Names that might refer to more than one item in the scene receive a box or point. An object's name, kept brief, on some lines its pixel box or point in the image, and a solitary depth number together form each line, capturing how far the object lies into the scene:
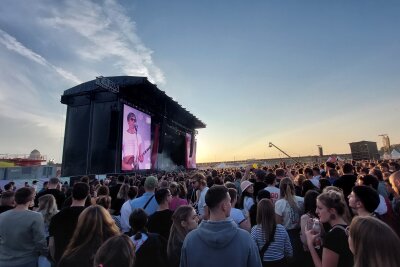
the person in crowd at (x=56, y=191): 5.34
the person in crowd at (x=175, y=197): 4.78
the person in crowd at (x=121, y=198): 5.60
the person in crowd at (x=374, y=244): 1.62
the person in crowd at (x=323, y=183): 5.31
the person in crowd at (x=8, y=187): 8.42
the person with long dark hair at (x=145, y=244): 2.62
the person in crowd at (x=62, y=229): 3.25
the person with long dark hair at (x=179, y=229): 2.85
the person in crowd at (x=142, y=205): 4.63
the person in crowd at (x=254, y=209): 4.18
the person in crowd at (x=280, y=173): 6.26
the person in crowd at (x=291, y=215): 4.05
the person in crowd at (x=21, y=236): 3.44
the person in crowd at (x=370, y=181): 3.76
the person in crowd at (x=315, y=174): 7.12
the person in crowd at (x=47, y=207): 4.10
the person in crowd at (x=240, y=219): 3.68
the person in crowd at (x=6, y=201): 4.43
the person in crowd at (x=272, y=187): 5.04
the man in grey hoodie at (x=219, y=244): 2.04
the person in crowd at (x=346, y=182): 5.17
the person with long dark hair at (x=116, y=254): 1.82
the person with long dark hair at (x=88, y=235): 2.35
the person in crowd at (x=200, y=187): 5.45
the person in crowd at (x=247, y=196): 4.90
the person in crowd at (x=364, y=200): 2.67
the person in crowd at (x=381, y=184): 4.85
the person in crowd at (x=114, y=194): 5.64
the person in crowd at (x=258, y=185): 5.65
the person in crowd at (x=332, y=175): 6.33
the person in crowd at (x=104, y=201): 3.98
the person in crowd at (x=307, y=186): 5.13
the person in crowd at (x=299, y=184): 5.91
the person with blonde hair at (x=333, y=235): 2.25
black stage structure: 21.05
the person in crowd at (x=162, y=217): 3.65
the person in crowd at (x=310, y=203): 3.53
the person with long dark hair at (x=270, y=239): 3.18
